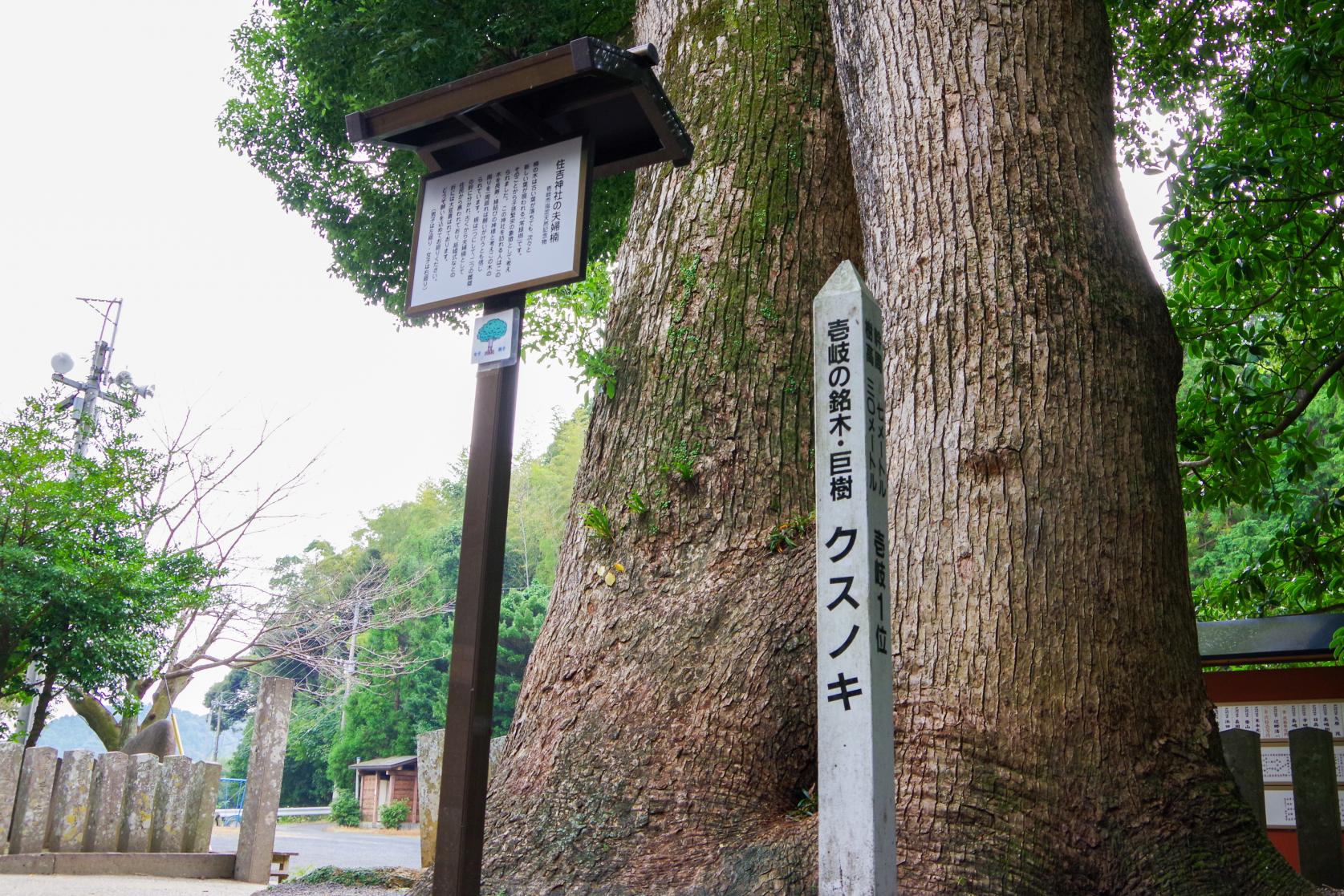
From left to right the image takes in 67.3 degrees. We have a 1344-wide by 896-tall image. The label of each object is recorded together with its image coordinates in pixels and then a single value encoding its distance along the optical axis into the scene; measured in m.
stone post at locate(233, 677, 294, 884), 8.55
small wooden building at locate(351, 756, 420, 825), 30.66
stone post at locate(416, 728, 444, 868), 6.23
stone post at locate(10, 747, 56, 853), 7.96
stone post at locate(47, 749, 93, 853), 8.20
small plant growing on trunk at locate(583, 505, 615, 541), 4.49
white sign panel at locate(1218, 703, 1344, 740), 7.59
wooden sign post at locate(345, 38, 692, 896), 2.89
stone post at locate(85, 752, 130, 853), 8.37
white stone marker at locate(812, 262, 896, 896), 2.20
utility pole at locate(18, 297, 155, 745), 11.70
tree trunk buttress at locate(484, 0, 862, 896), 3.61
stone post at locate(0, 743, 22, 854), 7.84
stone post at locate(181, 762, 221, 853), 8.77
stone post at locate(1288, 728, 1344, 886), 4.89
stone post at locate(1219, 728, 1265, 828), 4.82
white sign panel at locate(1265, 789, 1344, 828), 7.29
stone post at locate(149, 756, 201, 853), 8.68
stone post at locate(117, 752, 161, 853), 8.52
